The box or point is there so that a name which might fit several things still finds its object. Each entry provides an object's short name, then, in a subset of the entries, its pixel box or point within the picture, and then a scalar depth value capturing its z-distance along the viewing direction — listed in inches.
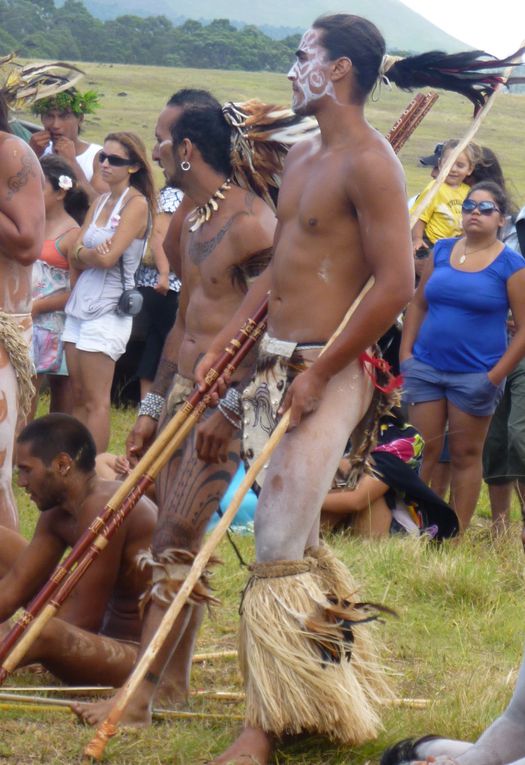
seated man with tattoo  349.3
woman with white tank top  602.9
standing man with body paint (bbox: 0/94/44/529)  379.2
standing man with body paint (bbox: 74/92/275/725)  329.9
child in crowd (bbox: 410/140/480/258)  660.5
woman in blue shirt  563.5
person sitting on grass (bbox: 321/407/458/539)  539.4
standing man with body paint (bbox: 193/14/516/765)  291.8
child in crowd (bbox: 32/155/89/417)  628.8
